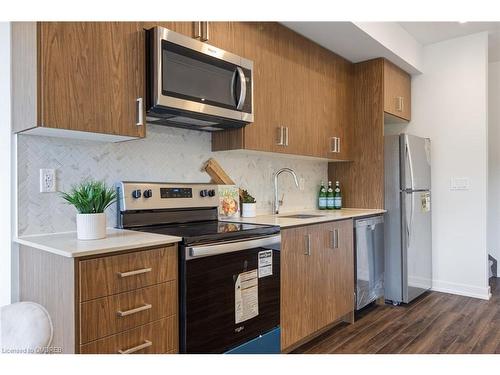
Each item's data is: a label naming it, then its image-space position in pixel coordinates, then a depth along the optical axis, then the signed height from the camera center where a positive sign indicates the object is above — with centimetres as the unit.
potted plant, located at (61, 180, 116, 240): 159 -12
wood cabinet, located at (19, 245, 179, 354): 134 -45
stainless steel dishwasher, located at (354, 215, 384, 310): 297 -63
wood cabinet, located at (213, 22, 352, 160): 246 +73
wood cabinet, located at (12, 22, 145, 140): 152 +47
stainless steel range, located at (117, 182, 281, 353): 166 -41
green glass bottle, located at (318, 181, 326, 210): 357 -14
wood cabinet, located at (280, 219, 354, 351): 225 -64
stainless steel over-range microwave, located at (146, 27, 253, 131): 185 +56
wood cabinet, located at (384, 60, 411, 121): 344 +91
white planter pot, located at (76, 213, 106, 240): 158 -18
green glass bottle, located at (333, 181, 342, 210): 353 -14
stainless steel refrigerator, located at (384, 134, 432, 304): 328 -30
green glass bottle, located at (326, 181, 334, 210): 353 -14
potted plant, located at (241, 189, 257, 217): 274 -16
